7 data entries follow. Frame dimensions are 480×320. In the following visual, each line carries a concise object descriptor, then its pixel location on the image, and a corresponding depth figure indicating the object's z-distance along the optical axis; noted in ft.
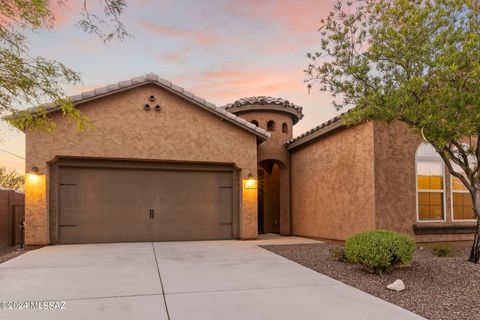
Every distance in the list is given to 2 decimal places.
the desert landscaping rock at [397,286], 21.91
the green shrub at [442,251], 33.81
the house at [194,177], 39.47
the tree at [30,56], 21.99
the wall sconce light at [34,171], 40.01
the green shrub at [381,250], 24.83
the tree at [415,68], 26.07
